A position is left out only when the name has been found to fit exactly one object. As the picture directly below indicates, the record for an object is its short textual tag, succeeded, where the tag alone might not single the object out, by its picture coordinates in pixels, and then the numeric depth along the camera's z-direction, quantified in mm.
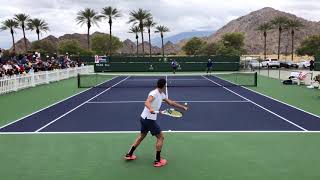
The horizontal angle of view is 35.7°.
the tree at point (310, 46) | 125750
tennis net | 35562
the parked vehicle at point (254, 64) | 66375
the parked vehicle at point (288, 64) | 75056
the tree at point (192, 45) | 143625
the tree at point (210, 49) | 115575
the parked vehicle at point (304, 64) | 73562
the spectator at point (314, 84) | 30197
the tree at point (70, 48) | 113312
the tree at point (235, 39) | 140125
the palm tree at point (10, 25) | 98881
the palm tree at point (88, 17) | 89562
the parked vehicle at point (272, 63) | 73438
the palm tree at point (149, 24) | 99762
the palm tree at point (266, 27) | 108512
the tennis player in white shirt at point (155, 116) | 9281
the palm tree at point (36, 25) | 98375
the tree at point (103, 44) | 139050
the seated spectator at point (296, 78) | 34469
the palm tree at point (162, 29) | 113500
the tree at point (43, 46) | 118406
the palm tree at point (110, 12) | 89688
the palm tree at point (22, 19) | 95131
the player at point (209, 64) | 50912
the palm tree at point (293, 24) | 107850
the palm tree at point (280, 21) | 107594
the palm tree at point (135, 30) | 107562
